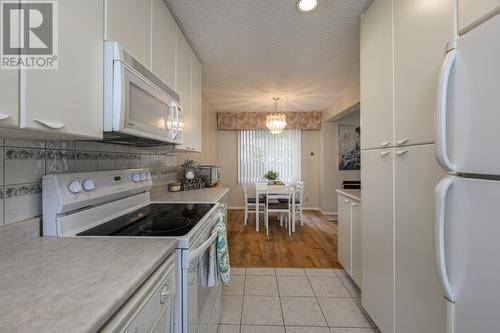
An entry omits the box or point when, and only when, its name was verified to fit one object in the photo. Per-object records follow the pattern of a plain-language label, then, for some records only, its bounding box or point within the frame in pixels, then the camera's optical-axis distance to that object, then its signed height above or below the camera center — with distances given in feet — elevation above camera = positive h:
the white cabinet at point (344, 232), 7.36 -2.18
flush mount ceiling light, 5.14 +3.76
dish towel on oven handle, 4.20 -1.82
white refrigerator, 2.09 -0.15
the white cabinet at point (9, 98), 1.85 +0.59
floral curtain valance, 17.66 +3.72
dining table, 12.50 -1.28
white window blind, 18.57 +1.04
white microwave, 3.09 +1.06
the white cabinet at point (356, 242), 6.57 -2.24
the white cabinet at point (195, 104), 7.38 +2.18
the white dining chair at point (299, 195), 13.09 -1.64
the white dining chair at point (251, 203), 14.03 -2.25
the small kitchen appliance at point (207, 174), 9.79 -0.28
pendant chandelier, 13.64 +2.81
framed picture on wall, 17.13 +1.64
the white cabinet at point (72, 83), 2.10 +0.90
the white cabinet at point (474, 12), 2.38 +1.75
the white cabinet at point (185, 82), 6.09 +2.45
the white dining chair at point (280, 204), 12.43 -2.09
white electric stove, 3.10 -0.95
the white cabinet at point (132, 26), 3.20 +2.25
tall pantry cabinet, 3.42 +0.16
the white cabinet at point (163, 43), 4.59 +2.76
